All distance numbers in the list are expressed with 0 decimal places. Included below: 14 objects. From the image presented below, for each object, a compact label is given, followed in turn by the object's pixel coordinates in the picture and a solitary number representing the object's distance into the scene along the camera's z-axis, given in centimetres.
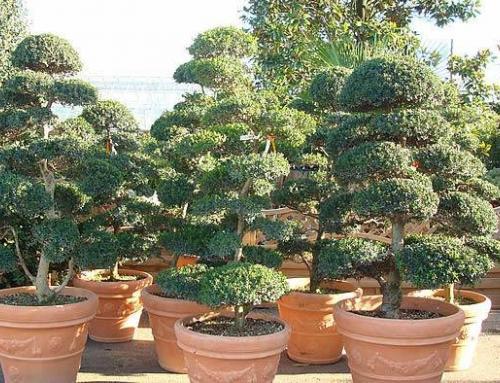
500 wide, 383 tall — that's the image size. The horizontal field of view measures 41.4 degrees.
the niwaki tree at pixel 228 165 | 313
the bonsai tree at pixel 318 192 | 363
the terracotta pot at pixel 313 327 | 388
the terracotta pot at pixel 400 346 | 308
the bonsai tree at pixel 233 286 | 290
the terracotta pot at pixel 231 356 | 292
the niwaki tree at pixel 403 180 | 304
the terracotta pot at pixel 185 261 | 497
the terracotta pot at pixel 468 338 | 377
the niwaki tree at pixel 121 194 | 358
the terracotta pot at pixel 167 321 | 362
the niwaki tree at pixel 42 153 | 327
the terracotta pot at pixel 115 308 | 424
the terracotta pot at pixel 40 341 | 323
